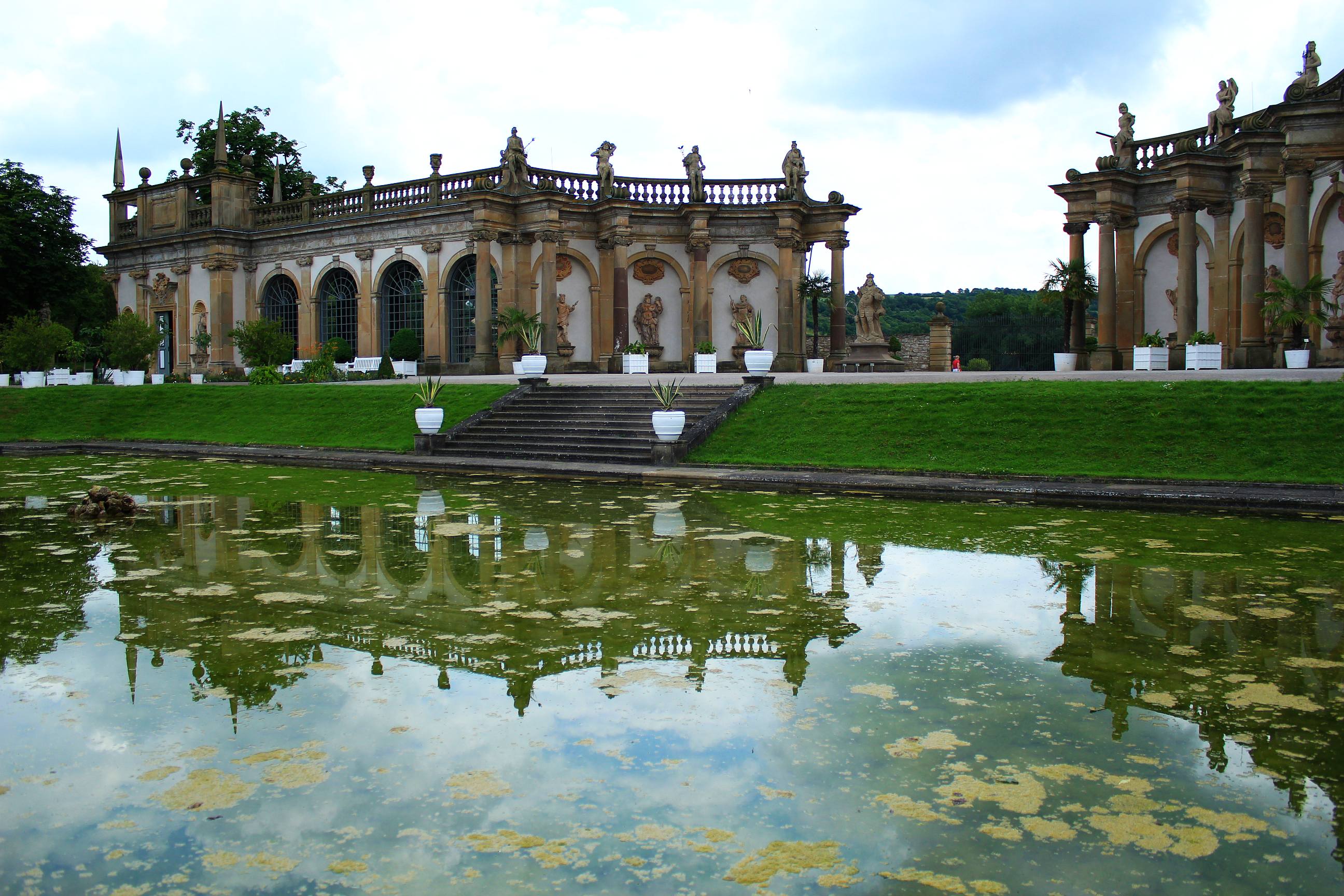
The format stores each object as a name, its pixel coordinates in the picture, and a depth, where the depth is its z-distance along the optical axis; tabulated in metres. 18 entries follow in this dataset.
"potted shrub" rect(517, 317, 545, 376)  23.77
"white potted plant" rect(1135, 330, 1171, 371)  21.48
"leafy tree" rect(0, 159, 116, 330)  37.34
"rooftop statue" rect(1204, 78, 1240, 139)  24.28
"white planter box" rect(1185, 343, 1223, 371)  20.48
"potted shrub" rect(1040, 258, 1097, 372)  25.42
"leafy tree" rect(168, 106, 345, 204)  44.84
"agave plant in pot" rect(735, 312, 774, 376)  21.09
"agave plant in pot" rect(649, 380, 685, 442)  17.03
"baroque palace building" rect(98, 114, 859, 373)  30.17
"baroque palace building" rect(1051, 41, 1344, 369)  19.31
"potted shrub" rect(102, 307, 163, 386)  33.12
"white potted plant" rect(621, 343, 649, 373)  25.73
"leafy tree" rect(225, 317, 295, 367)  31.42
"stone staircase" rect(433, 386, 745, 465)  18.22
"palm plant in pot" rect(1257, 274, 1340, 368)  18.69
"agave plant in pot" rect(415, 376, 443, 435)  19.94
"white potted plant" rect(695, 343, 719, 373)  26.36
